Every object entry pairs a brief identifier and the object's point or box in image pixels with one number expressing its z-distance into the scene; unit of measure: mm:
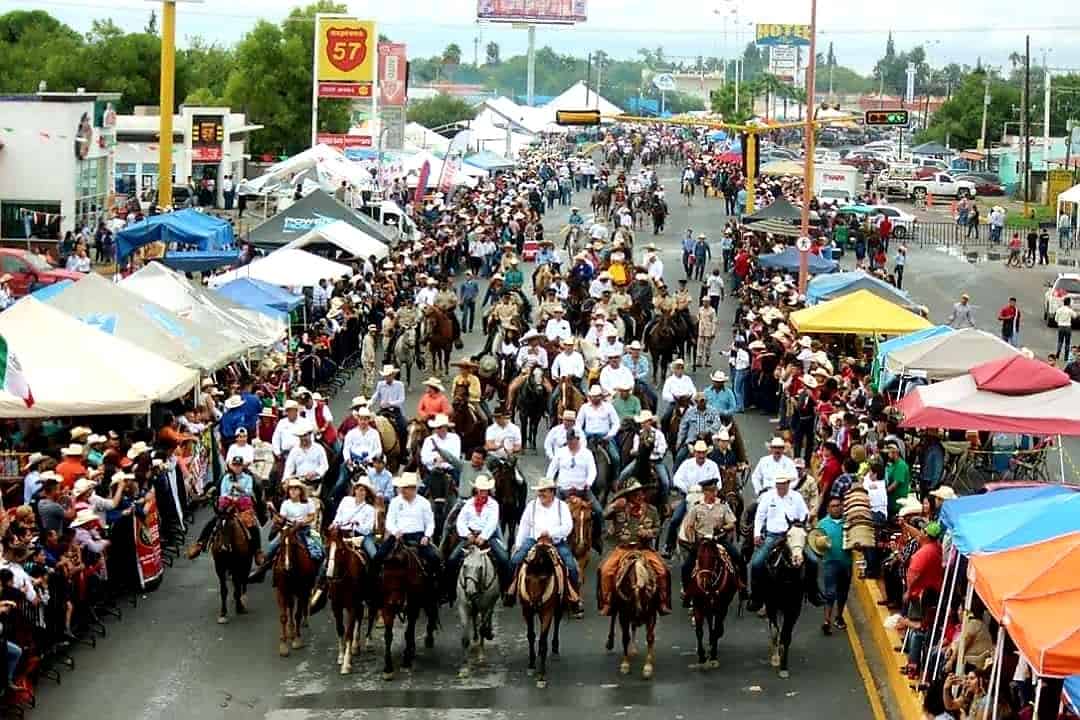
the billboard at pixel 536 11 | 153875
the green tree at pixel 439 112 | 150000
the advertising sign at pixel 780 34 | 140875
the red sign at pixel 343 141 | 76188
